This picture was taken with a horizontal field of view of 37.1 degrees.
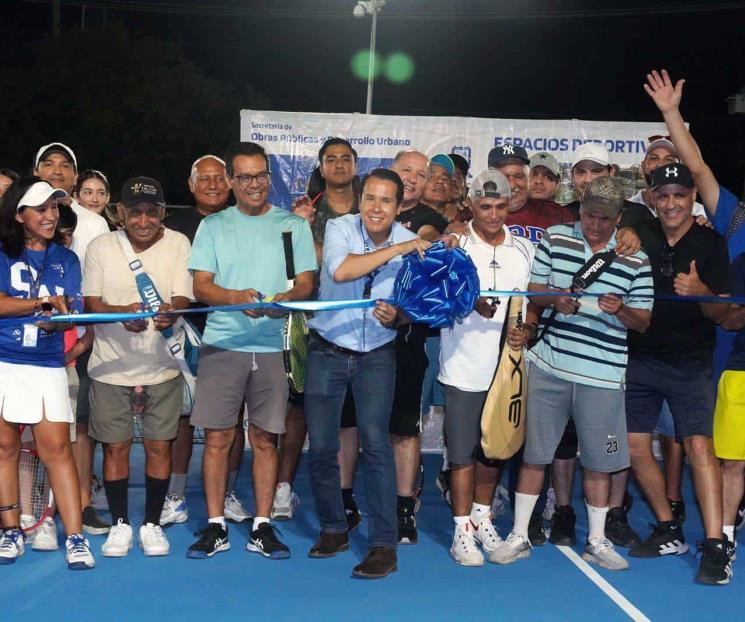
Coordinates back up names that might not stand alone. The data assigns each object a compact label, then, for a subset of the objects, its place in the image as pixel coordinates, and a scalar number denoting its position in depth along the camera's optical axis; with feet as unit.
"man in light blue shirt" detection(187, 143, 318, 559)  20.48
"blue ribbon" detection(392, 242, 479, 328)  19.02
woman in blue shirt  19.48
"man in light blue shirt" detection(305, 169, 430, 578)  19.75
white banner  36.99
